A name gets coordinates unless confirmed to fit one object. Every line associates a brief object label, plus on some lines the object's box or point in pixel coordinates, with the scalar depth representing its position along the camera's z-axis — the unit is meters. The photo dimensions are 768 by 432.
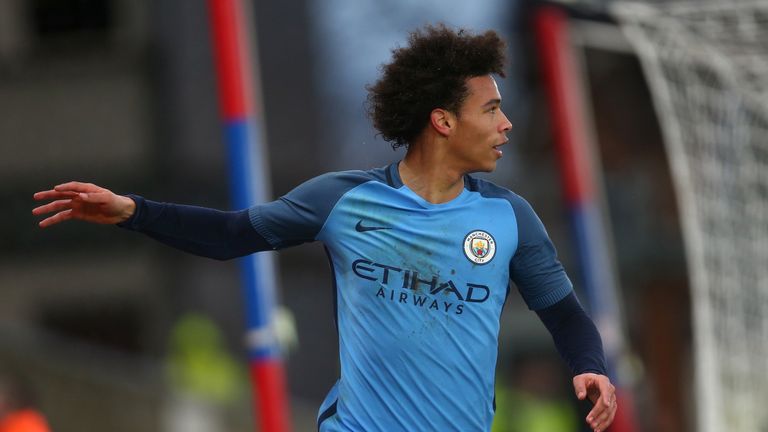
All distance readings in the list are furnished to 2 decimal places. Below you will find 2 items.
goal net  19.94
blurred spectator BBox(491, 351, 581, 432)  25.23
